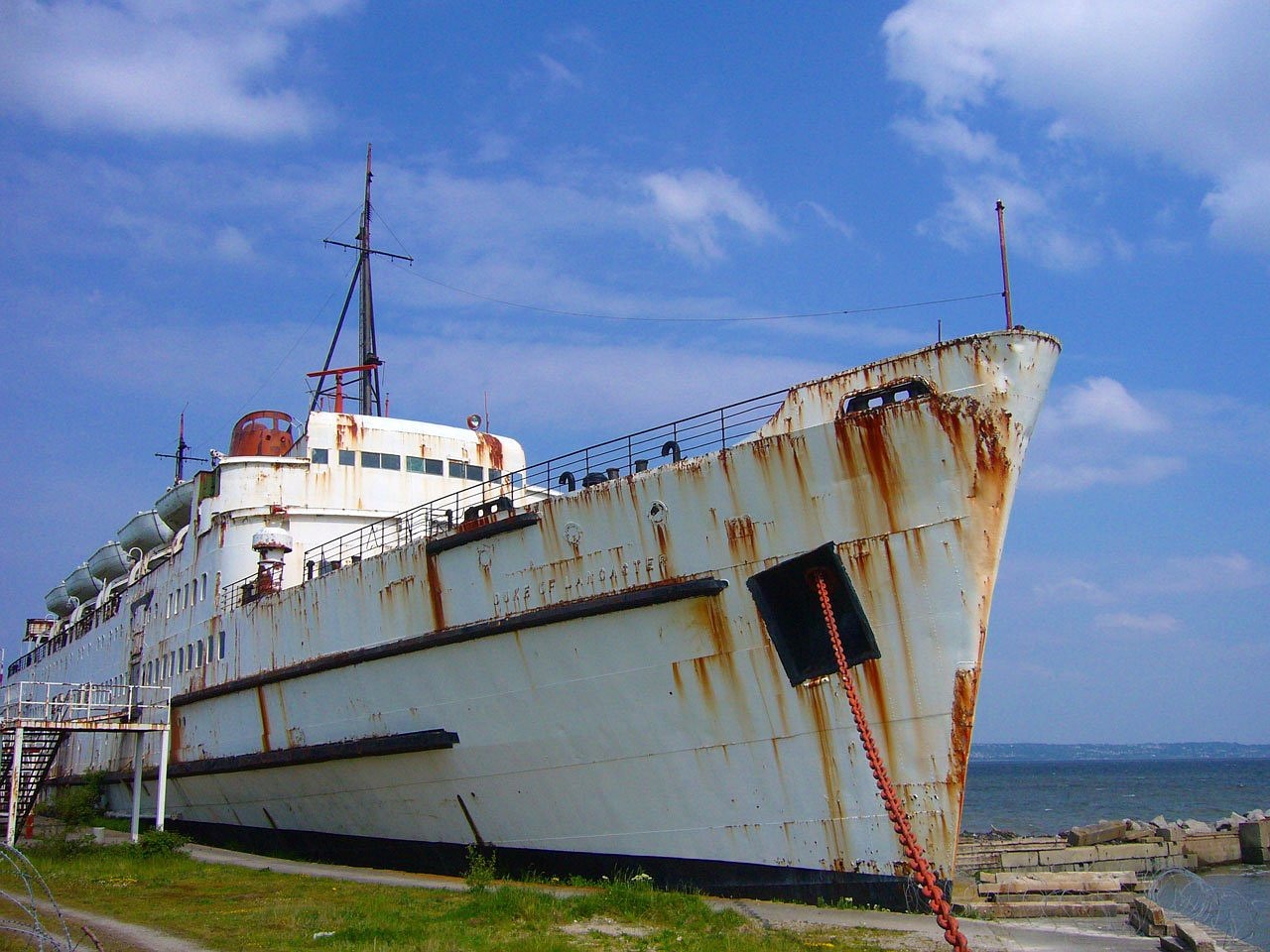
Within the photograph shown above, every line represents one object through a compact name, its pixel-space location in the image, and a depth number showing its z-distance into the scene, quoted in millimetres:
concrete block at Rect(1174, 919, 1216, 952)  9117
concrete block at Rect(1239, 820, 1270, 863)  21375
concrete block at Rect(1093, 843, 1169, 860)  19552
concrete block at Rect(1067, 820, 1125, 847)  21844
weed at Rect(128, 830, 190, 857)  15117
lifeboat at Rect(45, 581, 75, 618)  33031
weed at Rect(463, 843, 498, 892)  10859
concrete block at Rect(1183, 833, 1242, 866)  21125
